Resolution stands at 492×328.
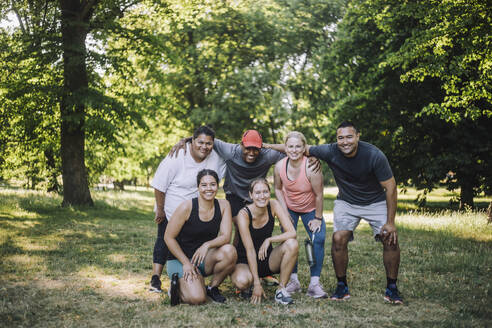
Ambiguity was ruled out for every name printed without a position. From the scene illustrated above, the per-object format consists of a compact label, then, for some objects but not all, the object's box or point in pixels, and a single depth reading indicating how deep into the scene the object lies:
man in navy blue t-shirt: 4.86
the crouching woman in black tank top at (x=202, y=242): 4.72
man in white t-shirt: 5.30
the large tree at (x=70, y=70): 11.80
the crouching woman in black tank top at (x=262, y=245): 4.88
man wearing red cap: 5.50
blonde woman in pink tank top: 5.21
